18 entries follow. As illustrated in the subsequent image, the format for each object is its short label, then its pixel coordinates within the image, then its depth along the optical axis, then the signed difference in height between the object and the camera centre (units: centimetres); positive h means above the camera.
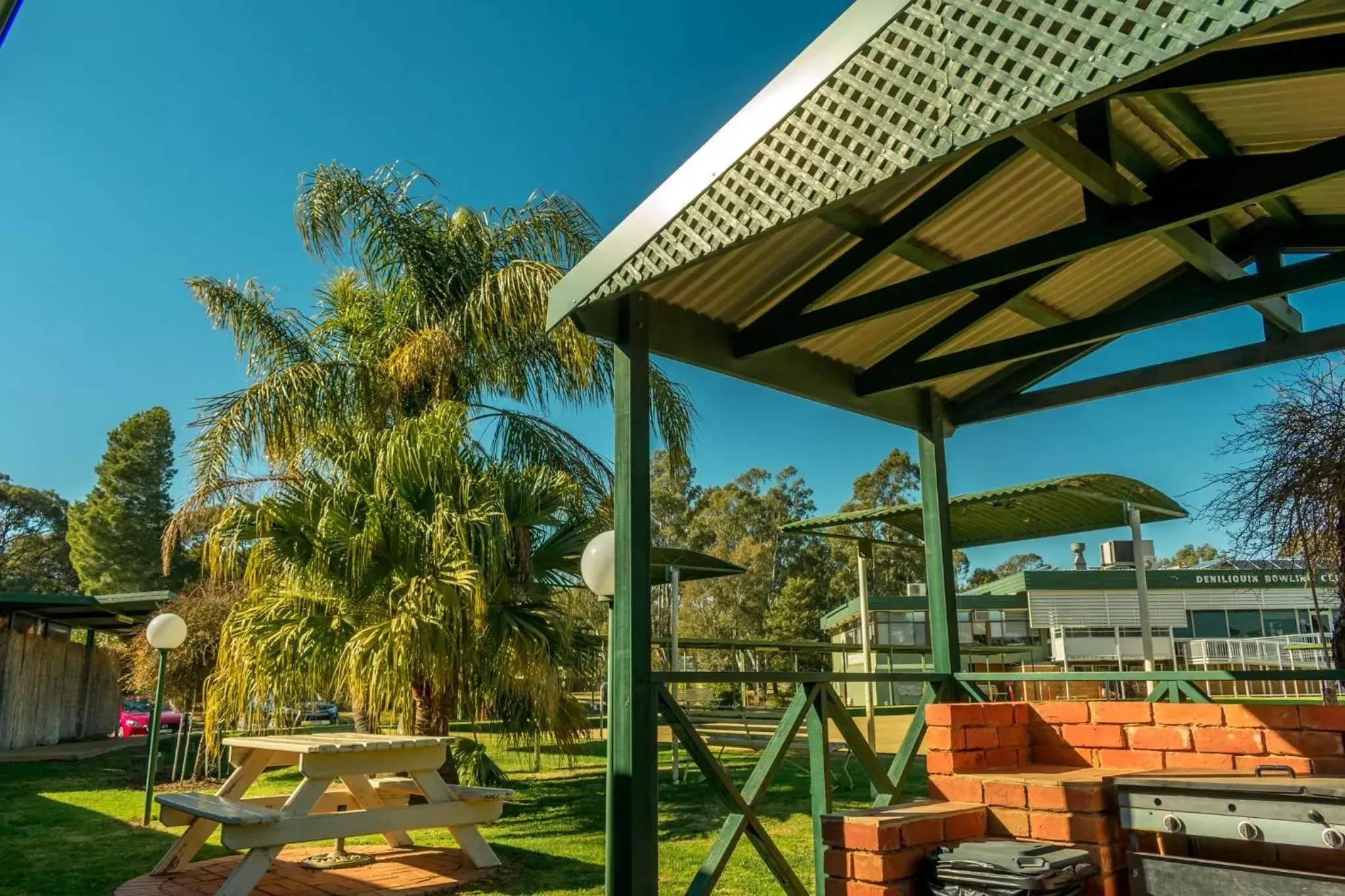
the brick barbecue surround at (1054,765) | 302 -43
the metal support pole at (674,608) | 944 +52
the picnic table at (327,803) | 491 -87
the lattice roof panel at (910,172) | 199 +146
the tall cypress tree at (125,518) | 3544 +549
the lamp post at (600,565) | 432 +43
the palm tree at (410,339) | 937 +338
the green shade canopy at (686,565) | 1008 +103
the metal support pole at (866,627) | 864 +29
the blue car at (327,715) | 2728 -173
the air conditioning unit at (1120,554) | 2409 +264
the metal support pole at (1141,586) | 812 +62
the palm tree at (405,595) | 726 +52
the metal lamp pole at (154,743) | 776 -71
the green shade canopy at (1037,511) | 861 +151
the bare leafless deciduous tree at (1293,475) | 772 +154
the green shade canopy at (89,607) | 1395 +87
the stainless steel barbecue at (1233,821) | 254 -48
